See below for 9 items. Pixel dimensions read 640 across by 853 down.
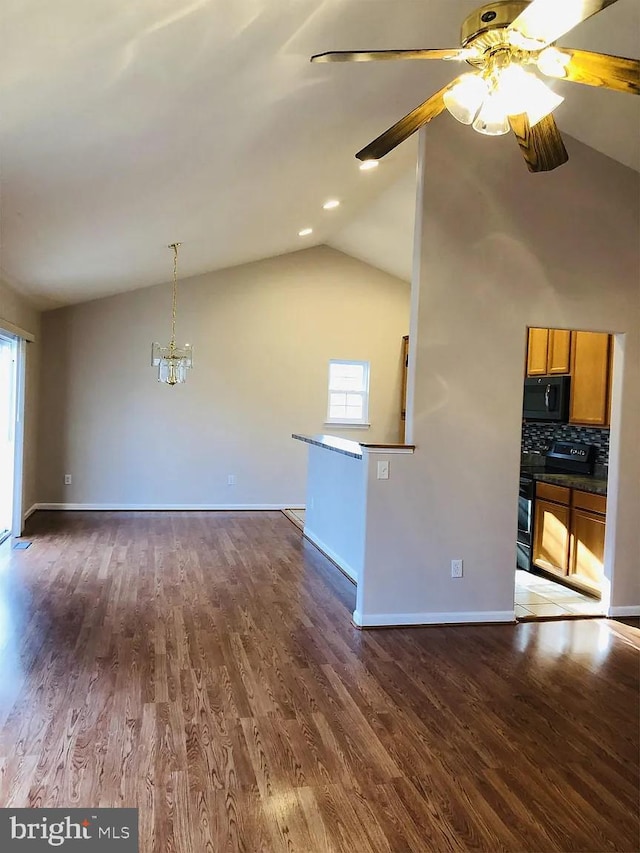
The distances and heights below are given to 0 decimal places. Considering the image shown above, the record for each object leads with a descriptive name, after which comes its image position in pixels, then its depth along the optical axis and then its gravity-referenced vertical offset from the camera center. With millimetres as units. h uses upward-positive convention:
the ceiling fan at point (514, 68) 1677 +1108
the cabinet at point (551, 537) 4707 -949
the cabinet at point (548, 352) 5086 +594
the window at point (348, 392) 7766 +266
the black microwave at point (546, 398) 5016 +181
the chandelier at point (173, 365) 5984 +416
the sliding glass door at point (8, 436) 5727 -347
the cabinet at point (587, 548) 4379 -955
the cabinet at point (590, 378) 4602 +336
